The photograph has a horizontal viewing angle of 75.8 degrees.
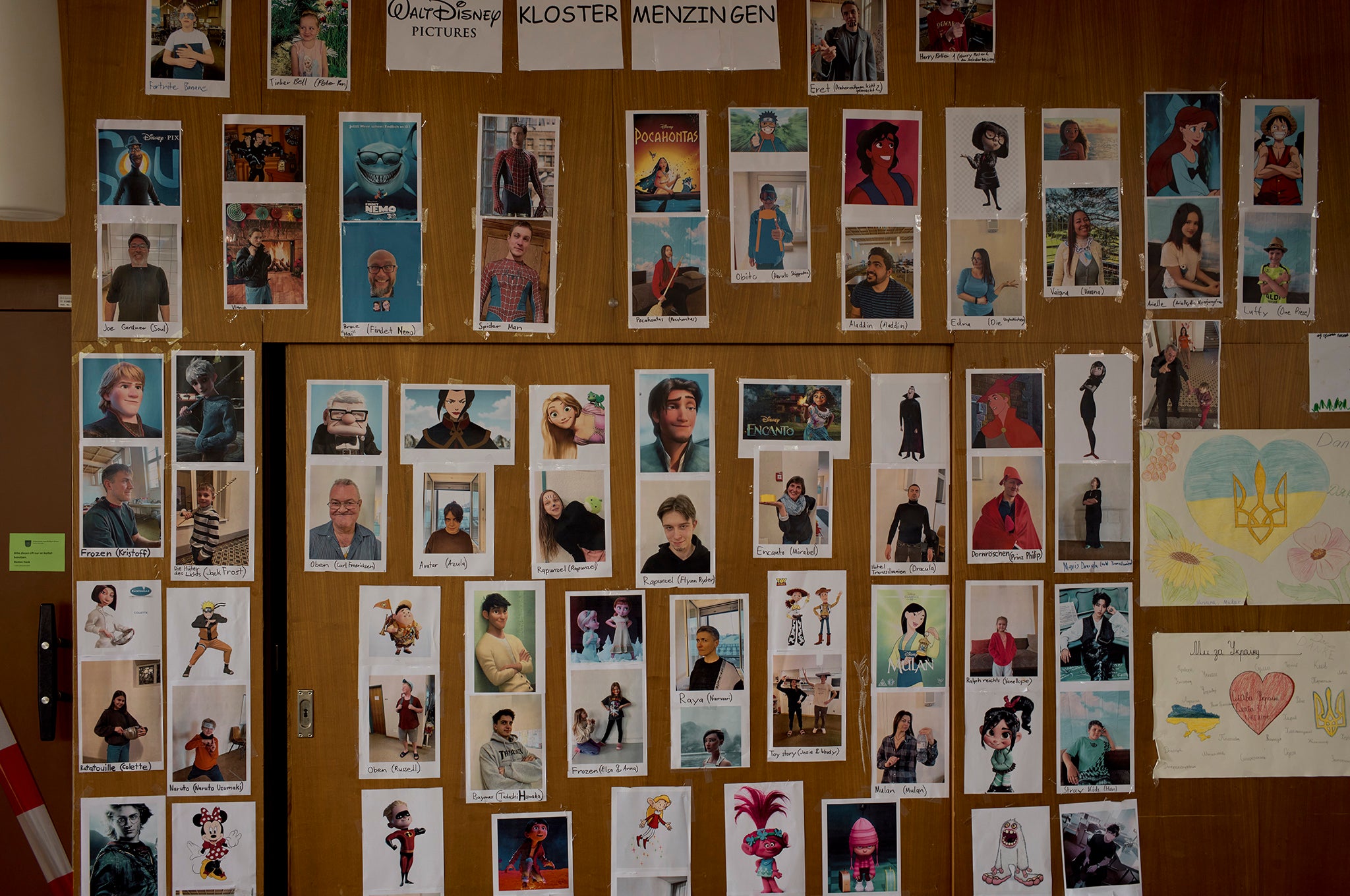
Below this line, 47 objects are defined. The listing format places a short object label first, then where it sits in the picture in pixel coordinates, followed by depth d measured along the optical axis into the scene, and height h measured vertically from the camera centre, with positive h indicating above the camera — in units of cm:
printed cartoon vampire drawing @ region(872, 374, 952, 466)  246 +6
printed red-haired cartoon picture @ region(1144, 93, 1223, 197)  246 +84
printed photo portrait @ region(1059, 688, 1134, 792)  247 -86
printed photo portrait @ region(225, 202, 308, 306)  236 +52
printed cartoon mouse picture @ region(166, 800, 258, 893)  237 -108
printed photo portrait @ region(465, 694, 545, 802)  240 -85
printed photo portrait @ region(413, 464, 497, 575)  240 -20
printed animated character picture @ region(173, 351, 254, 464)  236 +12
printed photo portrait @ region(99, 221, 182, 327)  235 +47
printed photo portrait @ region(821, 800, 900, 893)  245 -115
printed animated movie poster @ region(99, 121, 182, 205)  234 +77
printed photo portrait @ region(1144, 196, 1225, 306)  247 +54
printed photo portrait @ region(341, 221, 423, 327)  237 +48
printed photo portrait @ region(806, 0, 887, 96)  242 +110
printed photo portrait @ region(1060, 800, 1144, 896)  247 -117
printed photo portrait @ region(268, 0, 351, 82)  236 +110
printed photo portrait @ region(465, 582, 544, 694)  241 -54
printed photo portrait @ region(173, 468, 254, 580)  237 -21
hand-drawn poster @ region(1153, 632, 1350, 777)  248 -77
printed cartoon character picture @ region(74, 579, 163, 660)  236 -47
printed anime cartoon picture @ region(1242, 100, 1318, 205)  248 +82
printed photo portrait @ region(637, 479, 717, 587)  243 -24
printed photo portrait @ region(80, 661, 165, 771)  236 -72
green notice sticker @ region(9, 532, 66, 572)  251 -30
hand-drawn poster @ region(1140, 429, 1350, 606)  247 -24
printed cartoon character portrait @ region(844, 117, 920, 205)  242 +78
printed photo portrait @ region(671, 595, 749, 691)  243 -56
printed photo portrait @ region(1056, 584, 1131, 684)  247 -56
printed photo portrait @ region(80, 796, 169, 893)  235 -108
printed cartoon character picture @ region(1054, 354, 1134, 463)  247 +10
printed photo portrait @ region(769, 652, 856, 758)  244 -73
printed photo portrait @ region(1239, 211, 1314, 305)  248 +51
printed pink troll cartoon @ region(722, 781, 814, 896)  244 -111
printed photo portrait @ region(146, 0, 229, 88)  235 +110
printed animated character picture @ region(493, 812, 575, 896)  240 -114
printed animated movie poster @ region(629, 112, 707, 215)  240 +78
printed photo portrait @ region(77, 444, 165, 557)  236 -14
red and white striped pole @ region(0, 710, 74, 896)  246 -104
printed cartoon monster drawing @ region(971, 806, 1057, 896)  245 -116
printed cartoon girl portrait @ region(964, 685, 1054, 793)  246 -86
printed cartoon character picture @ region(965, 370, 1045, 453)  245 +8
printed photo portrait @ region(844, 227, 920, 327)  243 +46
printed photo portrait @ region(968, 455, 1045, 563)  246 -18
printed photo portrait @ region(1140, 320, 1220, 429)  247 +19
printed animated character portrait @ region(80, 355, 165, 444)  236 +14
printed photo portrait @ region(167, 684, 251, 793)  237 -79
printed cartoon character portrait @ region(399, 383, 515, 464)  240 +6
